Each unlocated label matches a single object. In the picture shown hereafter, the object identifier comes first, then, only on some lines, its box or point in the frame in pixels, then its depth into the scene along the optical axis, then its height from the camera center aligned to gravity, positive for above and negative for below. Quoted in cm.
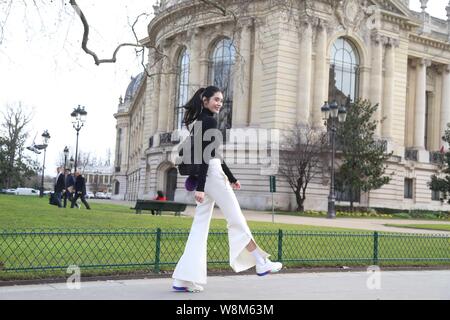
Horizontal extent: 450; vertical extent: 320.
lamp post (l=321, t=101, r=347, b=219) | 3234 +438
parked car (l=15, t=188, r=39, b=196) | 8400 -158
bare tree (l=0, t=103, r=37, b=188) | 5843 +246
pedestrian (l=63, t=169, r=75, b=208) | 3079 -5
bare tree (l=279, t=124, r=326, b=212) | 4069 +232
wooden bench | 2511 -83
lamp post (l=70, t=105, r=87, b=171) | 3778 +427
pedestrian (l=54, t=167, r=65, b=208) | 2733 -29
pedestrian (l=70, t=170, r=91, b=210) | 2731 -25
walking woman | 691 -56
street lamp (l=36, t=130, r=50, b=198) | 4453 +325
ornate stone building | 4388 +892
